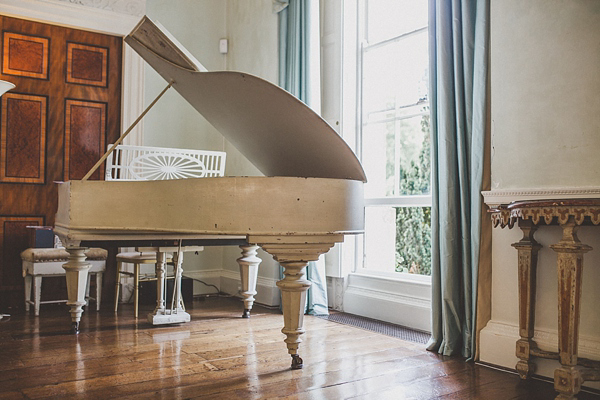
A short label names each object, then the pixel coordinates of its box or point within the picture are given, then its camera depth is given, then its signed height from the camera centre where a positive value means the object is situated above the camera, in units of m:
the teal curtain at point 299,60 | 4.09 +1.19
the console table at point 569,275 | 2.05 -0.23
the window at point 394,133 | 3.73 +0.56
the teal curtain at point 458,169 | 2.82 +0.23
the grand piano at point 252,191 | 2.14 +0.08
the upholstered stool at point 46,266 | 3.88 -0.42
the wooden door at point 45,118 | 4.39 +0.74
